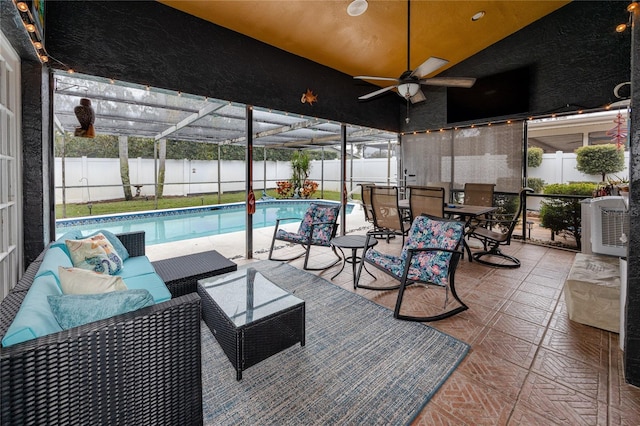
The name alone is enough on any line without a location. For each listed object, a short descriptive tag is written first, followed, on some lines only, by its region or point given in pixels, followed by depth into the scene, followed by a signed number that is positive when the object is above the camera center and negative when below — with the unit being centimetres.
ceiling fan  325 +138
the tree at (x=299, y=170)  1118 +120
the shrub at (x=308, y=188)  1192 +52
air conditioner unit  312 -24
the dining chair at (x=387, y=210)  448 -14
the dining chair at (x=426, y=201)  412 +1
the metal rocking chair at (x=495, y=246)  412 -71
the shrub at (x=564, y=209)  502 -13
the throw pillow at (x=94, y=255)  238 -46
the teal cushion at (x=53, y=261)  175 -41
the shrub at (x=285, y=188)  1211 +52
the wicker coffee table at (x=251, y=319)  194 -82
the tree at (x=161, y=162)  1050 +139
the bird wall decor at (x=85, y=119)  294 +81
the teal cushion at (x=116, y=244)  292 -43
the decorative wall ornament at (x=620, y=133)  402 +99
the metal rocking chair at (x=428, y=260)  271 -59
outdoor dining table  426 -12
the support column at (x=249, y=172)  439 +43
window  221 +24
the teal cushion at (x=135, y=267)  261 -62
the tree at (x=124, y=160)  968 +132
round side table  347 -51
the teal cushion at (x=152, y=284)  216 -66
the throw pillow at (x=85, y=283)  162 -46
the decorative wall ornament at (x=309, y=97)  500 +176
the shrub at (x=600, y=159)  505 +75
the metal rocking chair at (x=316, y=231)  410 -43
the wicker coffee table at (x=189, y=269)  266 -67
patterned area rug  165 -114
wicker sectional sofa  105 -69
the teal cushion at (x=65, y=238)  240 -35
